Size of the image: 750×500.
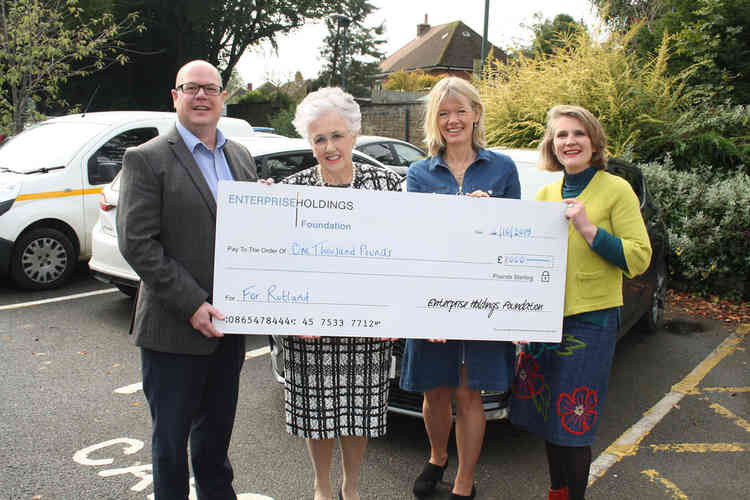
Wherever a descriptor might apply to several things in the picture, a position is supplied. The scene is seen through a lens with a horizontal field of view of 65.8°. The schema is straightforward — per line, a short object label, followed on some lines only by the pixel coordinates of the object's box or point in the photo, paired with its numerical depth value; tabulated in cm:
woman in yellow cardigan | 250
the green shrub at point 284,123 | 2014
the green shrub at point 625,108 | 814
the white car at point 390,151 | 1033
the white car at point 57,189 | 659
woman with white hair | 248
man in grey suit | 214
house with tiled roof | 4703
